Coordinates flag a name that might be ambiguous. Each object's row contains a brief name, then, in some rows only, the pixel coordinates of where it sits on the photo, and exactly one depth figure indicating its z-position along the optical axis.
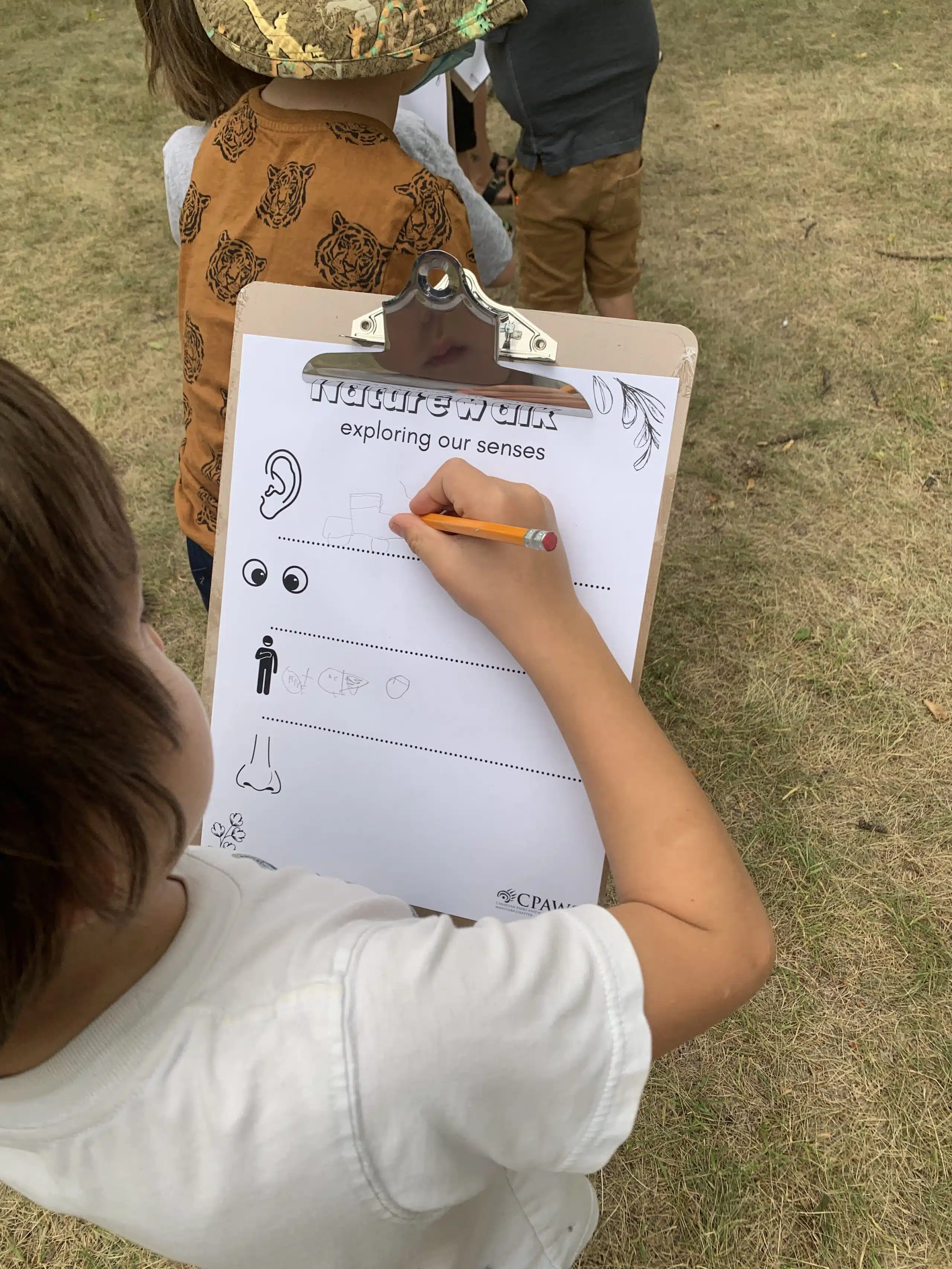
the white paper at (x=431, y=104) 1.36
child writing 0.43
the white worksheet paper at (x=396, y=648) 0.75
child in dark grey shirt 1.67
